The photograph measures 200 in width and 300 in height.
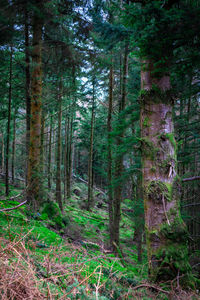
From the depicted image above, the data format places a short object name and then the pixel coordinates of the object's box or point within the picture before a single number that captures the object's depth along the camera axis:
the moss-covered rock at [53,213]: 7.53
